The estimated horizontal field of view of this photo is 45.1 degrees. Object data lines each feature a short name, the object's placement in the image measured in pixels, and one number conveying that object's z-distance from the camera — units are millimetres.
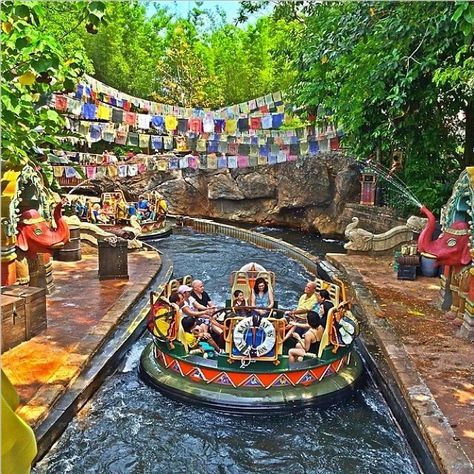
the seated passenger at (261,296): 9398
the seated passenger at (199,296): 9062
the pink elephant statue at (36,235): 10500
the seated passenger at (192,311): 8305
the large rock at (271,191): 23984
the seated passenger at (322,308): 7973
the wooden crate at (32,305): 8719
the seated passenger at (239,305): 8148
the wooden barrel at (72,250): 14898
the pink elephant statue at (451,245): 9938
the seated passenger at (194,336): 8023
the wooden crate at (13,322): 8227
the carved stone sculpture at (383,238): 15828
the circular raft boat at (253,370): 7465
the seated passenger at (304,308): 8555
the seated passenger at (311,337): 7910
